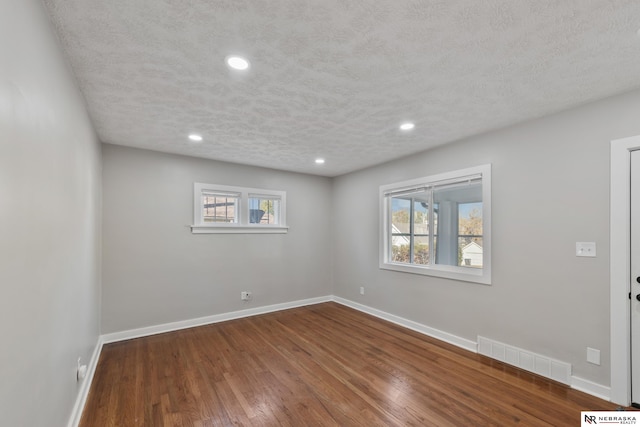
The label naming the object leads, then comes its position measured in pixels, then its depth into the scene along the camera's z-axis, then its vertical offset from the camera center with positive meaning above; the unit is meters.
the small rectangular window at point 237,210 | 4.25 +0.06
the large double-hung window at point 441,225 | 3.26 -0.14
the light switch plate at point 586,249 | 2.40 -0.29
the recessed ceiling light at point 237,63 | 1.82 +1.00
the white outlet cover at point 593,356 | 2.36 -1.18
